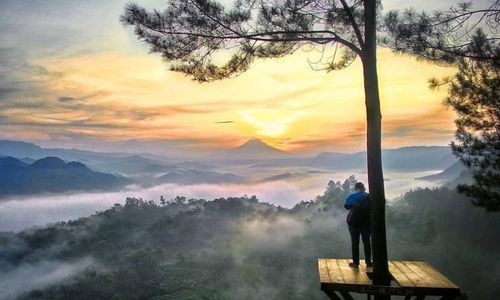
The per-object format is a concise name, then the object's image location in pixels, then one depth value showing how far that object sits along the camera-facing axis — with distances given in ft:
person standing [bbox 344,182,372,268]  28.04
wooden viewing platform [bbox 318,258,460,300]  23.11
